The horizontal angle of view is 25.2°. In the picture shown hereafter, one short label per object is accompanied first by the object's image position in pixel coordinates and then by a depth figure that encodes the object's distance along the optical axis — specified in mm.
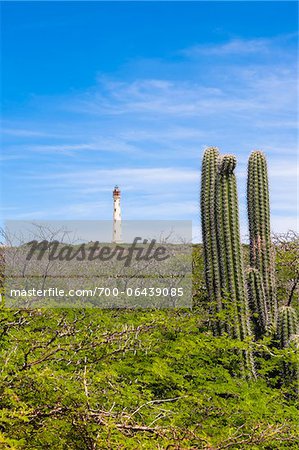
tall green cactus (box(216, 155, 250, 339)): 10055
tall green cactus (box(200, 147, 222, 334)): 10172
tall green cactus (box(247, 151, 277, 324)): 11406
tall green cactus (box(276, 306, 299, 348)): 9883
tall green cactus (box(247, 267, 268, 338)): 10742
